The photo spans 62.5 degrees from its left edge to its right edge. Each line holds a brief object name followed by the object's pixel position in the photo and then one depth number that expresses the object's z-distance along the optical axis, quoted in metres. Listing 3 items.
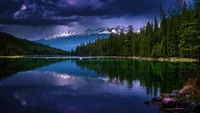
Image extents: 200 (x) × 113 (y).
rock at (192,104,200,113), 10.35
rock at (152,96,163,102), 13.40
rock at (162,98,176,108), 11.87
